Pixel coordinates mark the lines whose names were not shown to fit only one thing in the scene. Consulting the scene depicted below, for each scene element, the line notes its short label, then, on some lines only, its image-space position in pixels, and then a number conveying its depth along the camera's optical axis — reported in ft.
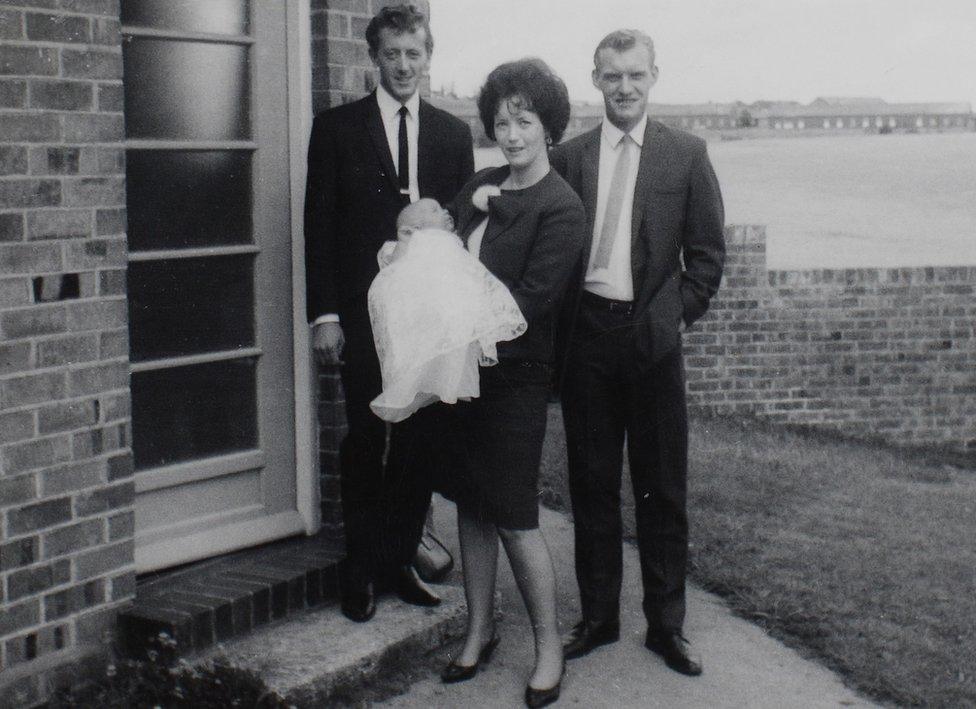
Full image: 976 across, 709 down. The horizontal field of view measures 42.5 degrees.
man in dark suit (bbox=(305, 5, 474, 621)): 14.23
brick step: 13.12
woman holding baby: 12.62
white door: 14.39
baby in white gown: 12.16
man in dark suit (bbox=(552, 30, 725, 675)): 14.05
